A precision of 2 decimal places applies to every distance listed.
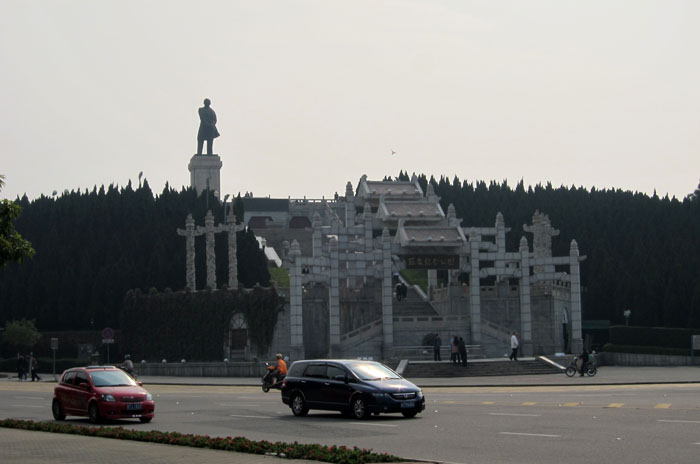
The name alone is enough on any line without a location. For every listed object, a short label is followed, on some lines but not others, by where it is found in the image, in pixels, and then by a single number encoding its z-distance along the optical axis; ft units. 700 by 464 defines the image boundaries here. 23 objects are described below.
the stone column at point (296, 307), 208.54
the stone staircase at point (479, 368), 180.07
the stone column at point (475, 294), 214.69
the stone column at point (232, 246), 255.09
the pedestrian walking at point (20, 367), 205.98
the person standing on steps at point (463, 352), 182.60
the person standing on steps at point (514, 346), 187.27
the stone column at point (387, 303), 210.38
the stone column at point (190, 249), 256.11
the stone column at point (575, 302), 207.00
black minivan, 87.45
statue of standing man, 419.33
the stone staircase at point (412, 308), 239.09
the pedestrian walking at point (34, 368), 198.26
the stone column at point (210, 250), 256.34
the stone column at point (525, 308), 212.02
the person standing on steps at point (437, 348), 193.67
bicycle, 161.52
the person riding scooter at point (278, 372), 136.05
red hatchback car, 90.22
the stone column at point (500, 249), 218.18
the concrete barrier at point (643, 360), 195.83
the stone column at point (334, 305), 208.57
